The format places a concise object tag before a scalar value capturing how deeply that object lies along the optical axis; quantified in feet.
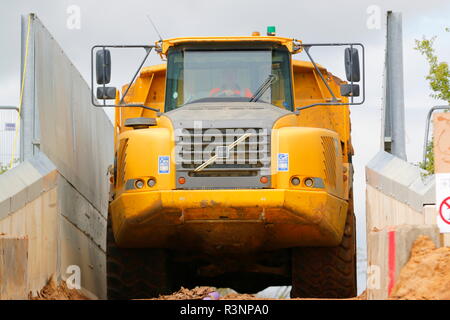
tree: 71.82
